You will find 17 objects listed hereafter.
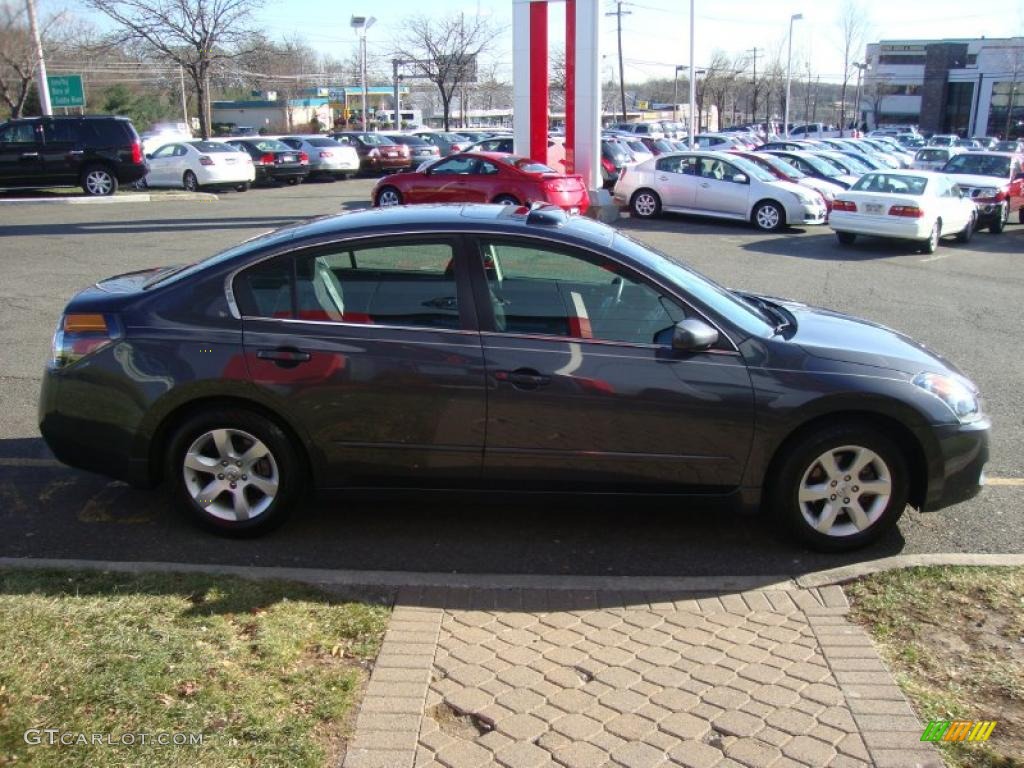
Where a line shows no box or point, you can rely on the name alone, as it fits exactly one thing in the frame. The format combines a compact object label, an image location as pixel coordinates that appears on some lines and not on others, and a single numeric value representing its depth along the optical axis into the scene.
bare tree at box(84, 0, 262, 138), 29.50
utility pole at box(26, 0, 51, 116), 25.02
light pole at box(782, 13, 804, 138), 54.17
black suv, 22.08
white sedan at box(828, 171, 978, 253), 16.69
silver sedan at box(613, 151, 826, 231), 19.61
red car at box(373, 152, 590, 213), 18.11
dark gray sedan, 4.49
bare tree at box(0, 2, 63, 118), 31.38
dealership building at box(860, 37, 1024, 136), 80.56
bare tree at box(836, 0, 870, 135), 68.60
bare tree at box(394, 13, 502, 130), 52.94
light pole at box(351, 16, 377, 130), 49.28
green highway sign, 29.11
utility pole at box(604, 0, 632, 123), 63.84
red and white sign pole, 19.98
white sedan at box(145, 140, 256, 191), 26.06
